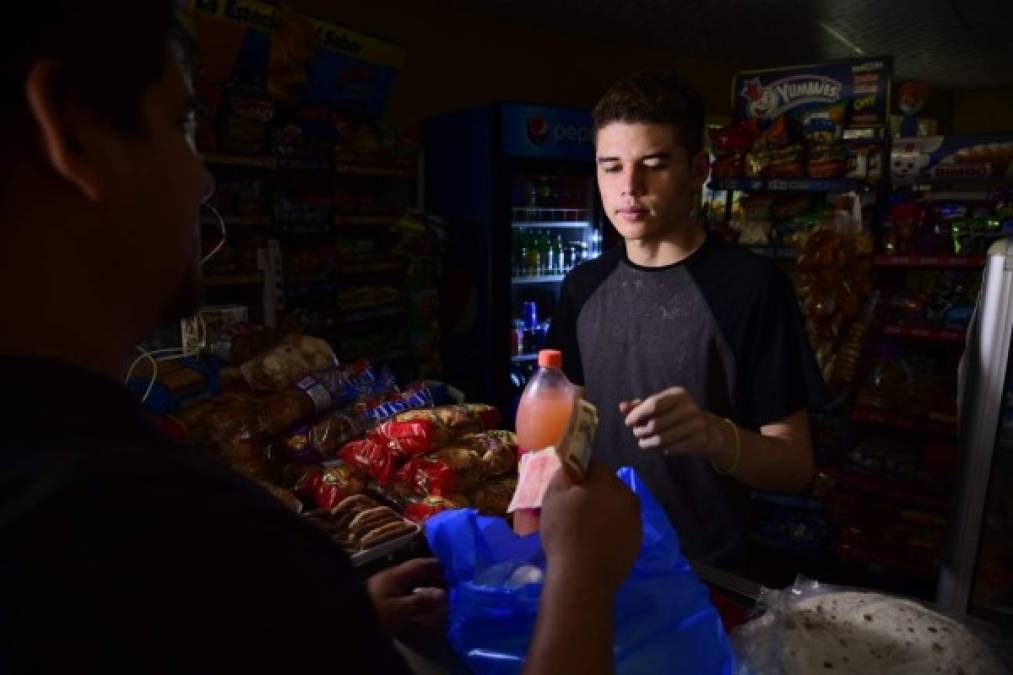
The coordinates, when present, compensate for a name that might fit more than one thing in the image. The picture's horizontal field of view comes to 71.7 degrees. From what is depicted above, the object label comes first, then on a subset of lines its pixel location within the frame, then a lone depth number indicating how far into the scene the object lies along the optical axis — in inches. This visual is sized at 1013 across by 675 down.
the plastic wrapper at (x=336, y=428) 79.1
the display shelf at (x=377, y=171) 166.7
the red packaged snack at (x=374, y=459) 74.6
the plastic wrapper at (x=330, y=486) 72.3
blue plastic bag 40.3
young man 69.0
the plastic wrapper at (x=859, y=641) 38.5
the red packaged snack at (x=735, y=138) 169.9
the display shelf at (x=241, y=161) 140.1
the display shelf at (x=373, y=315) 174.5
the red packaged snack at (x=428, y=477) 71.7
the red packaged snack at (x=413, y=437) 75.0
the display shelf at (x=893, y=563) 148.8
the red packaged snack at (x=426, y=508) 69.2
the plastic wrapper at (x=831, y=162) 157.8
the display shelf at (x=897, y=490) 147.9
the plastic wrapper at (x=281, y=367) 84.4
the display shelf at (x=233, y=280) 143.0
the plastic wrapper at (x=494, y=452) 77.2
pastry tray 62.7
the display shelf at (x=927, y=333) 141.5
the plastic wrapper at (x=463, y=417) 78.8
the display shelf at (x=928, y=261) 138.2
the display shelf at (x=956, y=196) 151.7
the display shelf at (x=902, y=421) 143.9
